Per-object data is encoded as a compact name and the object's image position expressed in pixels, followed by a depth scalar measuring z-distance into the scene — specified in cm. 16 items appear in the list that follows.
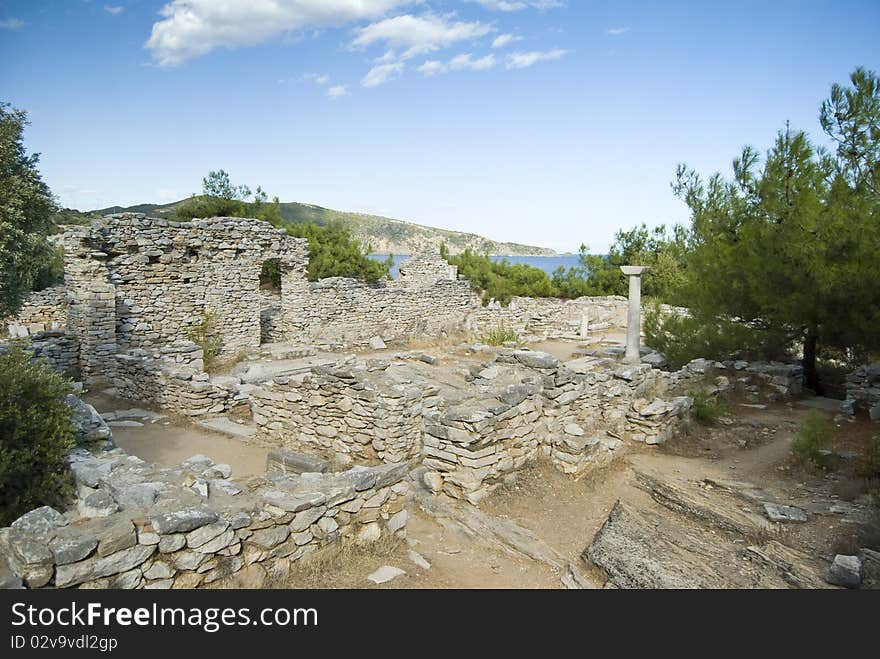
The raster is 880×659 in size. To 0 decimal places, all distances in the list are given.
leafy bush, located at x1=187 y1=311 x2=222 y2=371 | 1405
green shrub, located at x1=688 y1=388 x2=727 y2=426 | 952
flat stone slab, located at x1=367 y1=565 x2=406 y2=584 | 430
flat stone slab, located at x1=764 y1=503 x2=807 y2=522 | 581
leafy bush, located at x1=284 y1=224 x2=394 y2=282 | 2272
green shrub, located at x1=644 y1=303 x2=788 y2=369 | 1197
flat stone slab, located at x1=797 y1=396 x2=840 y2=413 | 1070
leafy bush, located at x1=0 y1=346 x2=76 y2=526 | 445
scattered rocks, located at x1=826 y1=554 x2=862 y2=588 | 444
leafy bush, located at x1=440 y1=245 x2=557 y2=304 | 2581
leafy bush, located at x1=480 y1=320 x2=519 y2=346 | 1855
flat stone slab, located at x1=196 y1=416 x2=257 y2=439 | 912
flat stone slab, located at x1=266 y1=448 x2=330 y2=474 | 677
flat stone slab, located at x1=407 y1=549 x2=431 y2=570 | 475
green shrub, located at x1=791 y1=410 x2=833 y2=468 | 750
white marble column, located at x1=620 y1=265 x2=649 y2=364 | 1410
